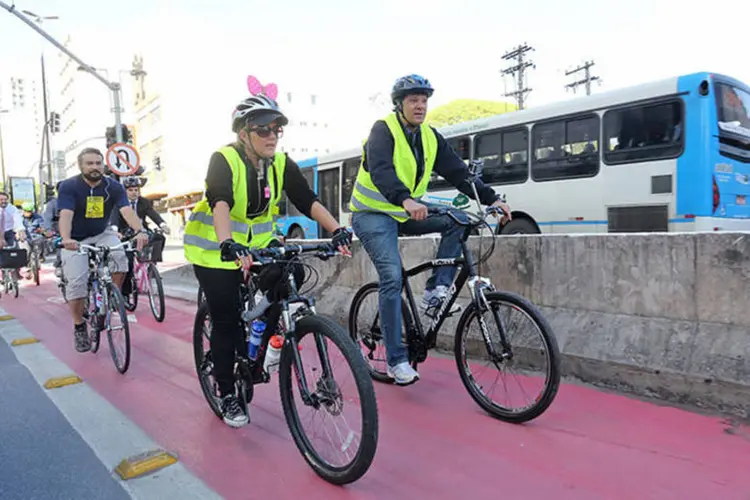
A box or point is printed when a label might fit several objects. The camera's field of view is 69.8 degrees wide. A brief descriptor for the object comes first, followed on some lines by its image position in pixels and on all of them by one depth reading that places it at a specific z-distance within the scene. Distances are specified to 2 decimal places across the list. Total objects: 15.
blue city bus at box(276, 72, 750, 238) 8.22
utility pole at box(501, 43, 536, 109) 39.44
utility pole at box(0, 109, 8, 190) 39.04
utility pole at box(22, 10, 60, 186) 25.63
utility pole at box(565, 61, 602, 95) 40.78
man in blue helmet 3.33
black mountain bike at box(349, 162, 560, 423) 2.85
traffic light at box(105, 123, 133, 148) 13.42
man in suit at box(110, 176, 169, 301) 7.20
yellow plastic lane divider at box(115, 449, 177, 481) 2.62
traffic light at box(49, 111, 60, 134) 23.98
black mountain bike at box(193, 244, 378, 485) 2.21
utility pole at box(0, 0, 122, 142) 12.30
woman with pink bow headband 2.71
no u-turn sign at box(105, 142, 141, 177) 10.12
